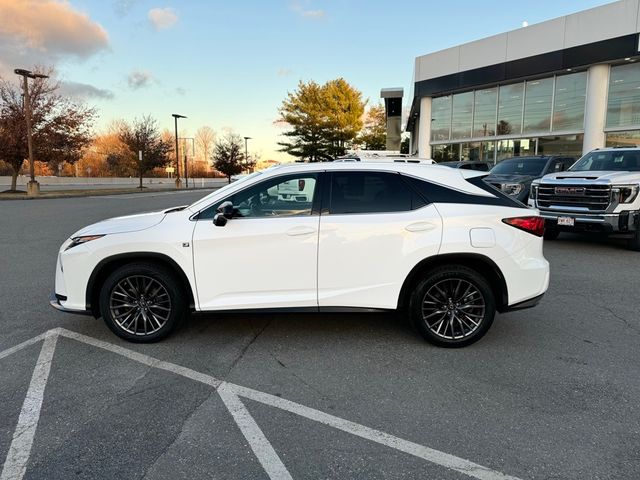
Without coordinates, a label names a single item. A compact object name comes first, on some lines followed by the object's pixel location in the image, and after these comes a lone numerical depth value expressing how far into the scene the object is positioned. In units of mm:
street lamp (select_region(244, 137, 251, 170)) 64438
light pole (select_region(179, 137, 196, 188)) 93000
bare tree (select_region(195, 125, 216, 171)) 96875
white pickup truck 8773
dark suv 12023
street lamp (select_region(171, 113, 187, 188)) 43125
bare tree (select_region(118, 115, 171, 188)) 46531
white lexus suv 4219
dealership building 18688
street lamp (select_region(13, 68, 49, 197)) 26581
